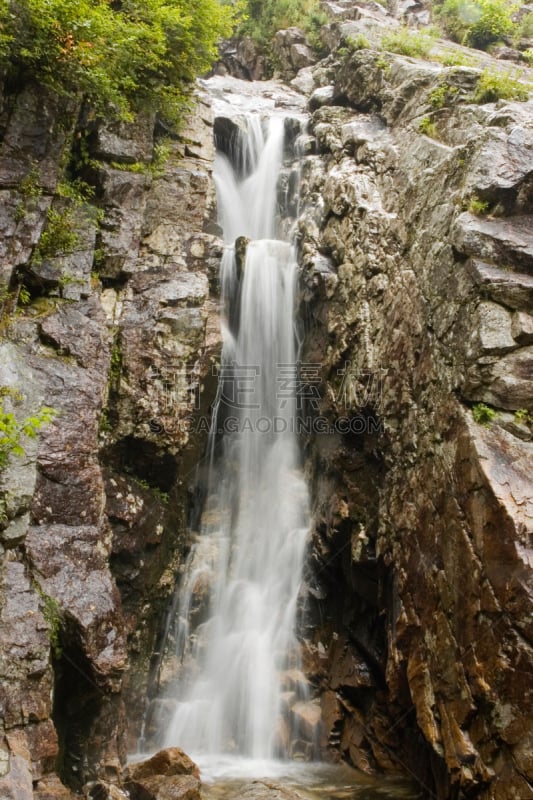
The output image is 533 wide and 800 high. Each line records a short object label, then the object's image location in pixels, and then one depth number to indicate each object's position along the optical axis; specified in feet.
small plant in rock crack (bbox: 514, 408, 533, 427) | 19.69
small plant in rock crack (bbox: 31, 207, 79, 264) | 26.68
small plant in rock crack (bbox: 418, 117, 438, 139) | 31.55
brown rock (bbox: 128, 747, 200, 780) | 20.77
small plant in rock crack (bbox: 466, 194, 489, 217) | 22.94
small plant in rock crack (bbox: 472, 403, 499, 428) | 20.10
